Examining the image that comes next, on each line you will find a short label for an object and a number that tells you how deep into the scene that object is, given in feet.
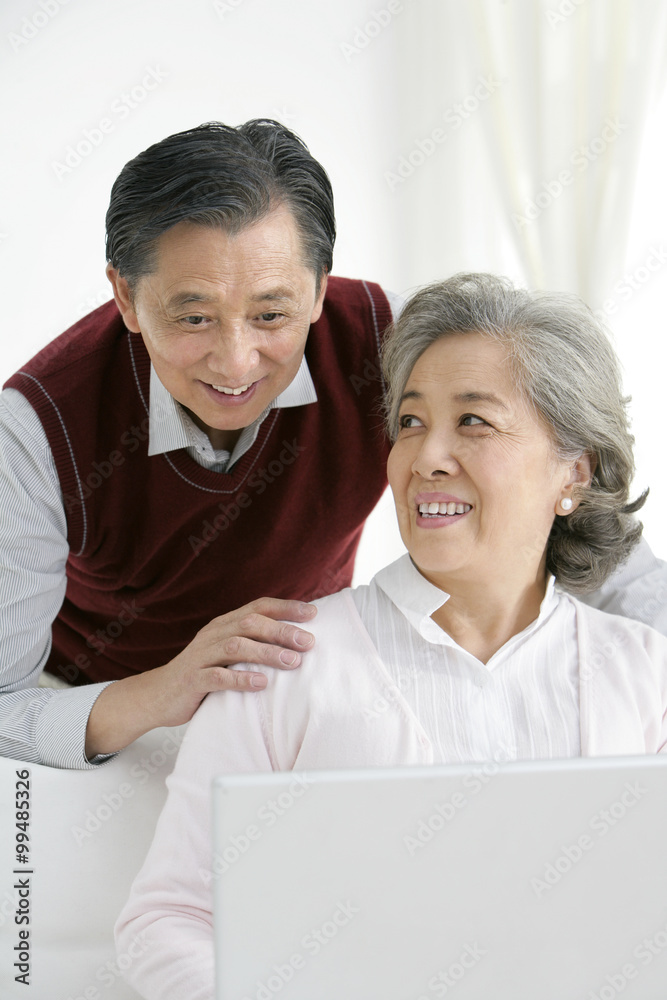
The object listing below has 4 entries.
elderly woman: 4.42
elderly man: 4.53
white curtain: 9.41
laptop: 2.33
